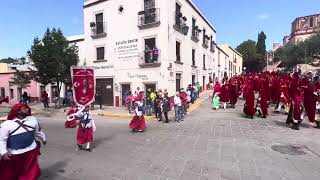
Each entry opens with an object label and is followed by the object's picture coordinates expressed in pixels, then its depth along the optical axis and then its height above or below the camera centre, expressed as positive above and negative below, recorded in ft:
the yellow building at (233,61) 99.41 +16.20
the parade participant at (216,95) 34.53 -1.88
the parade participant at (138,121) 22.73 -4.48
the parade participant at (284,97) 27.52 -1.87
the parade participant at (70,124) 25.88 -5.50
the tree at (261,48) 139.33 +31.59
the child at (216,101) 34.98 -2.99
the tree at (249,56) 136.50 +23.51
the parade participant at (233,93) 34.83 -1.40
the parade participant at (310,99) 22.30 -1.74
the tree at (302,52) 98.92 +19.95
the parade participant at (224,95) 34.77 -1.79
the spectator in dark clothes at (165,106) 27.93 -3.14
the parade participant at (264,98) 27.08 -1.89
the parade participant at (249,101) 27.19 -2.37
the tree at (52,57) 43.02 +7.41
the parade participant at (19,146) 9.51 -3.30
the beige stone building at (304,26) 158.26 +55.22
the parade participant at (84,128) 16.57 -3.94
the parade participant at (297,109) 21.69 -2.92
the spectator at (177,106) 28.19 -3.17
